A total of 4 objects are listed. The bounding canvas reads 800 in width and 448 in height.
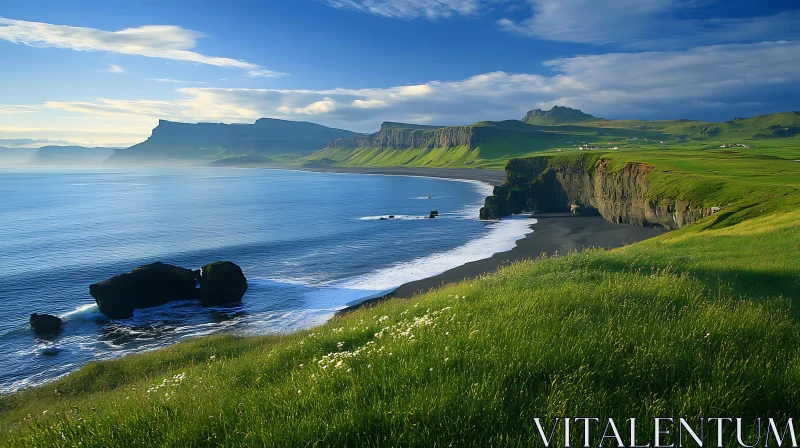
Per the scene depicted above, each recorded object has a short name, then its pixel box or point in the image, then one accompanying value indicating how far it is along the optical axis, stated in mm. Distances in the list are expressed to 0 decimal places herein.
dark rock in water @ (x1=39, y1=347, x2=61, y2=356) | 26906
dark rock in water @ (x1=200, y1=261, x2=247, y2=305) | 36969
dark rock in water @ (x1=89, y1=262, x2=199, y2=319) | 34188
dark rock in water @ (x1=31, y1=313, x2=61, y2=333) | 30188
